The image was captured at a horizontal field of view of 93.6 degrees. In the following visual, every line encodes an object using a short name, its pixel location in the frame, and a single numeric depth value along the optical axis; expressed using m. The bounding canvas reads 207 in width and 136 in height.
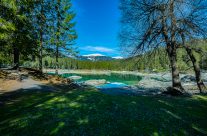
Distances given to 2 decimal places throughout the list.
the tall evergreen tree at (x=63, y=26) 17.87
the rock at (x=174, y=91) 8.85
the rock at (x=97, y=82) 27.57
